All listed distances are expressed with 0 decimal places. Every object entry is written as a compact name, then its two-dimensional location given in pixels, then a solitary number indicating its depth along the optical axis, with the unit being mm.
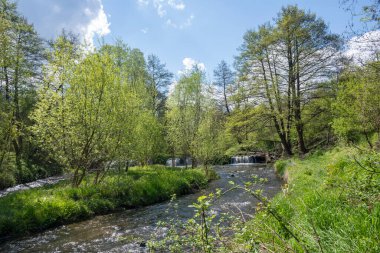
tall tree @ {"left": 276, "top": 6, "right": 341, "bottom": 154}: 24797
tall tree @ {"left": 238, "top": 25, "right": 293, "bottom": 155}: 26375
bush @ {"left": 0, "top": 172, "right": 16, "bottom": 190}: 18355
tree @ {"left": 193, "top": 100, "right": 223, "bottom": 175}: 23047
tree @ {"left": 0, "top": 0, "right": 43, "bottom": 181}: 20016
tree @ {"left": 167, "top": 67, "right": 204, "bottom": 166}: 24969
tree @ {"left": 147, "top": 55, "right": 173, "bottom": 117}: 38562
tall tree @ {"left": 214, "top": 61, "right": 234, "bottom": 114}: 52228
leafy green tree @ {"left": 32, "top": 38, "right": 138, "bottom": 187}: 13094
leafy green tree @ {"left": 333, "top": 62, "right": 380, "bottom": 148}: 14814
